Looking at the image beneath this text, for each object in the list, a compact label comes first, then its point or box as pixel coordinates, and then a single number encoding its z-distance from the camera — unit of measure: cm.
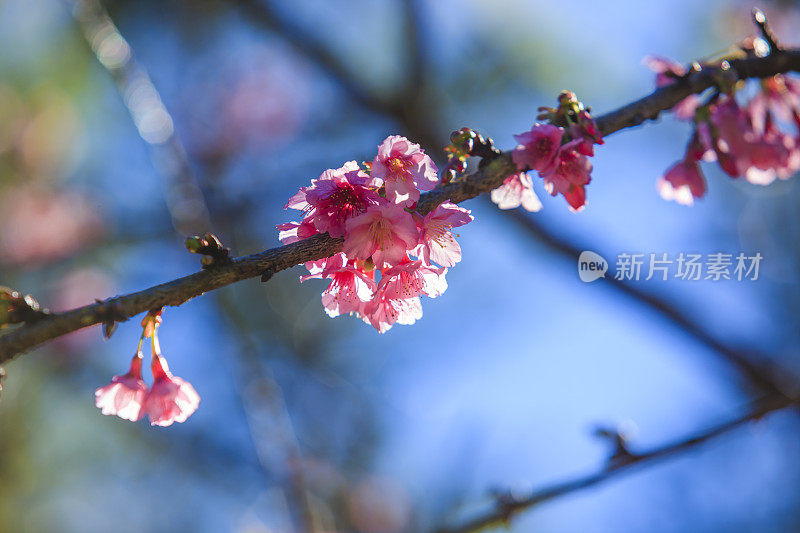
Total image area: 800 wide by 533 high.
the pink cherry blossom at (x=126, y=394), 116
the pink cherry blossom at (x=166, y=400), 116
